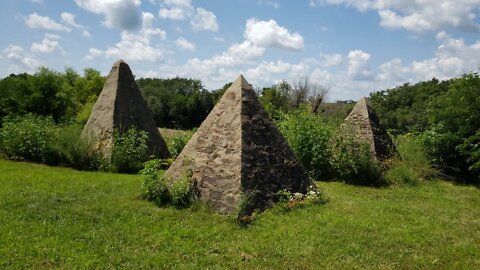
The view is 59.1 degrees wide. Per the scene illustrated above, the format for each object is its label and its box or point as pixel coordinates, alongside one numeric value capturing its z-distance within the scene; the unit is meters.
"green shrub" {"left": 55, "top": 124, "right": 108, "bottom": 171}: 12.48
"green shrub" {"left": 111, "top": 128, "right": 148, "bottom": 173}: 12.25
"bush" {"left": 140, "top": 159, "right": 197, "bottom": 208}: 8.36
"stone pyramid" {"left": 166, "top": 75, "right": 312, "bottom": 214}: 8.20
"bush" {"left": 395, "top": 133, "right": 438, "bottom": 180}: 13.83
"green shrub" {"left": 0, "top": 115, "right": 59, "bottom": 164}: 13.18
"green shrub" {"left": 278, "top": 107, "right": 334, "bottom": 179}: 12.69
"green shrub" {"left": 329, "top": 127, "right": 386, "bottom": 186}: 12.39
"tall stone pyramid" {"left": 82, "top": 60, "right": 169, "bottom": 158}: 12.79
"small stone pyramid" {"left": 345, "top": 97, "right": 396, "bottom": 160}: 13.67
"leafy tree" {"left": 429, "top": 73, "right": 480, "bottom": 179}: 13.62
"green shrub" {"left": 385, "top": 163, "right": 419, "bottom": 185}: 12.61
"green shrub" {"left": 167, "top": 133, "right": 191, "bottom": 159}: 14.09
